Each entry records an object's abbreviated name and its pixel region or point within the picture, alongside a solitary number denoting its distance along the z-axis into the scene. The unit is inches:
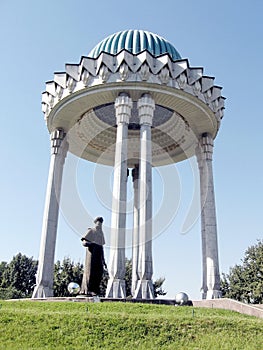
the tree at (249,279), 1294.3
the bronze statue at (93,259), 559.2
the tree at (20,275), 1614.2
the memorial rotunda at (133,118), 782.5
